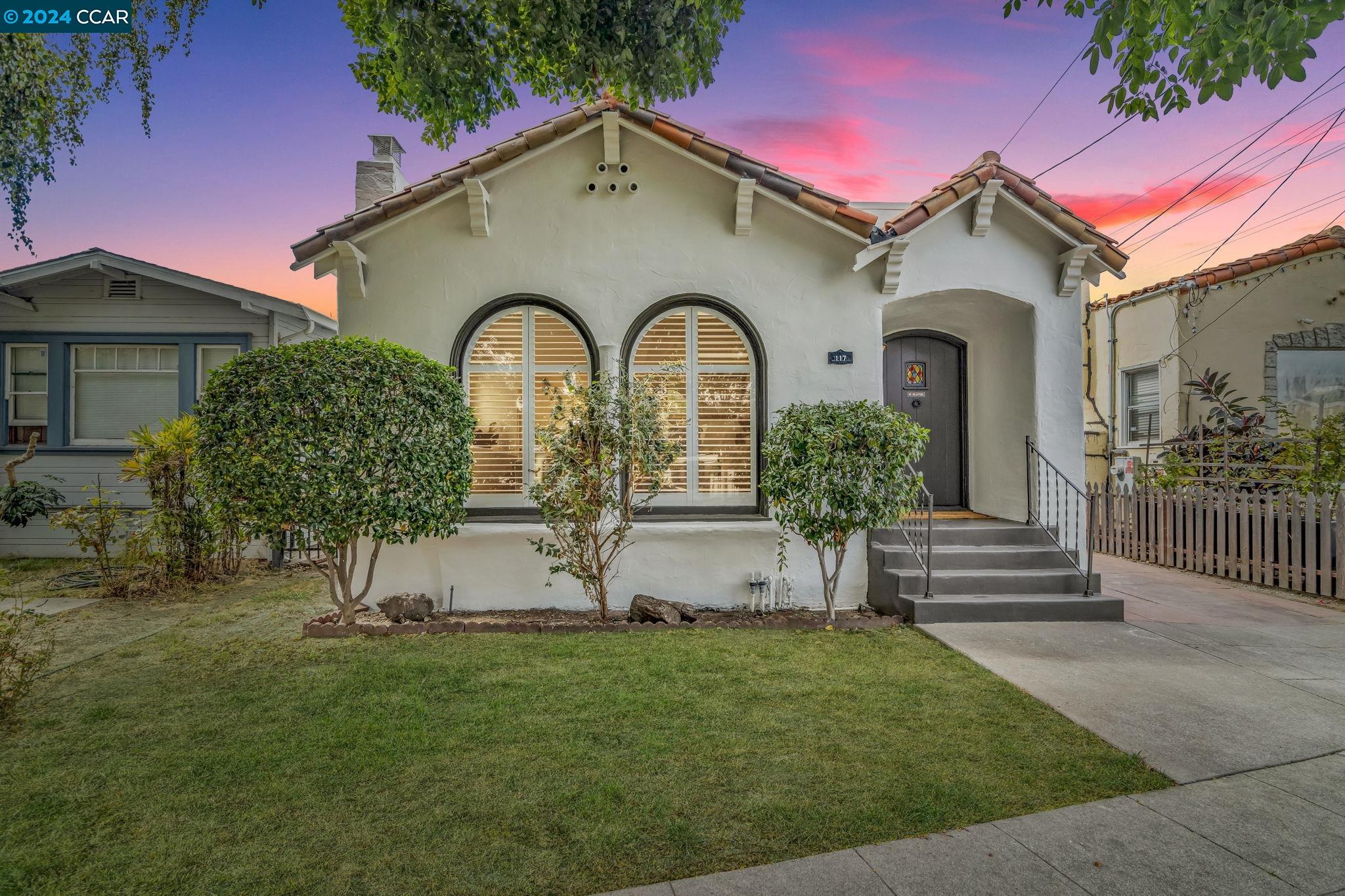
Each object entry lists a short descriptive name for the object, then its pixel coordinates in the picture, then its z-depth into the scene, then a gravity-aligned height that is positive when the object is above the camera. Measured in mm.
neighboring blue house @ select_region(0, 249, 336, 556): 10633 +1697
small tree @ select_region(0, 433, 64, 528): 9617 -601
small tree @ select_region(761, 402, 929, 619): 6074 -140
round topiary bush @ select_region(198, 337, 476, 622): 5539 +117
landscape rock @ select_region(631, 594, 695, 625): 6363 -1489
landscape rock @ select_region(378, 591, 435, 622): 6512 -1470
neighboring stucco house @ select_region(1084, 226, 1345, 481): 11867 +2279
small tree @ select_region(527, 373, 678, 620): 6320 -42
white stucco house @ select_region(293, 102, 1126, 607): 6941 +1744
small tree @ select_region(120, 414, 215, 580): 8398 -563
